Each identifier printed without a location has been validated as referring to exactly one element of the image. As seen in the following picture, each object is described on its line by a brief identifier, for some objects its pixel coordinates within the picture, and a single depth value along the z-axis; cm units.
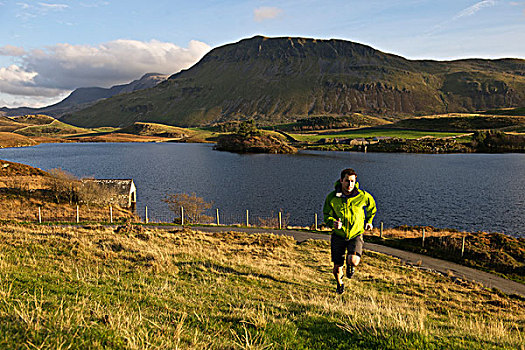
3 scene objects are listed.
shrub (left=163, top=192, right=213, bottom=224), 4122
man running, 936
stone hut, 4469
